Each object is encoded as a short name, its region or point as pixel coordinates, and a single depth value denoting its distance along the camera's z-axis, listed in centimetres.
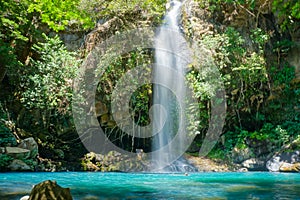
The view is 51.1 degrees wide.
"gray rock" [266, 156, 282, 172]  1119
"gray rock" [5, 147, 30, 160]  979
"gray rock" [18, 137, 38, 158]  1020
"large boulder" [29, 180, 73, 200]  356
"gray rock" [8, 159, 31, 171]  967
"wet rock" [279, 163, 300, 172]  1063
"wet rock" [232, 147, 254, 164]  1236
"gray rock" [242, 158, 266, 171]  1180
